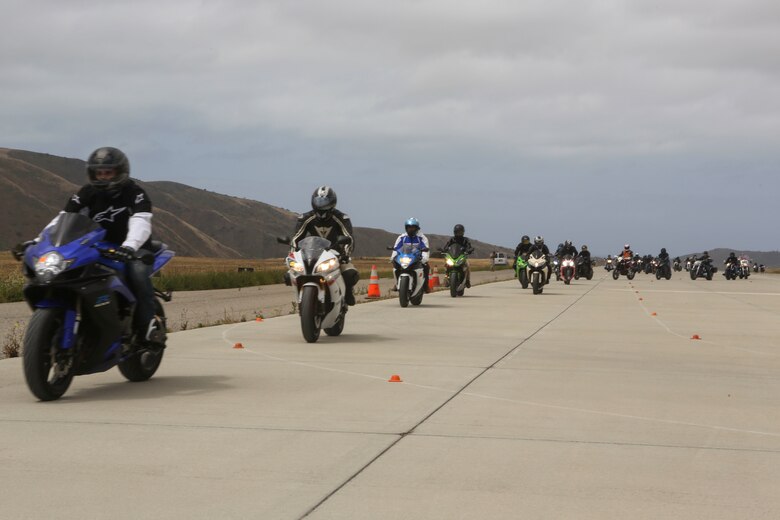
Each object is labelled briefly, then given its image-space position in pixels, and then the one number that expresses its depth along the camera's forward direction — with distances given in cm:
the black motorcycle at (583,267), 5244
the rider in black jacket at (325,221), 1455
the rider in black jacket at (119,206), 878
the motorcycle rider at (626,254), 5542
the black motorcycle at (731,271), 5900
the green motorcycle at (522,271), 3418
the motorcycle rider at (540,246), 3241
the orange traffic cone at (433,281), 3318
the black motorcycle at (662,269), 5690
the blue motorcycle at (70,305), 786
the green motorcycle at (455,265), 2792
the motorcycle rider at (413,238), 2356
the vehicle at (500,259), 12864
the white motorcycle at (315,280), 1343
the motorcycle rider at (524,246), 3334
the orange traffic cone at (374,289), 2733
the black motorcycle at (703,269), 5796
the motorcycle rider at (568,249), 4595
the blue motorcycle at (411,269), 2305
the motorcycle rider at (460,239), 2827
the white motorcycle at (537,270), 3169
